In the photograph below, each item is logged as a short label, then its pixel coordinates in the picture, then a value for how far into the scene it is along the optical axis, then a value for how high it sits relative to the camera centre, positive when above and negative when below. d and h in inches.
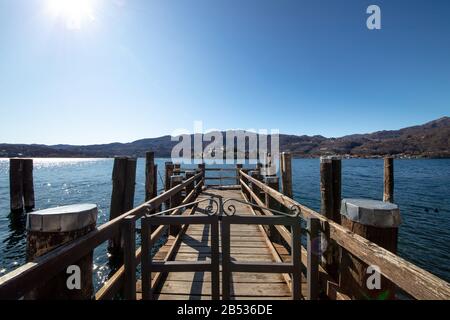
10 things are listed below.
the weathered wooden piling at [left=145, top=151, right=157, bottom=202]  356.5 -32.3
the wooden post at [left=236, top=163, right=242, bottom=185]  485.6 -25.4
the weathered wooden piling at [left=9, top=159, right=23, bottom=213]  565.0 -75.0
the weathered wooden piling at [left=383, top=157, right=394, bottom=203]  430.0 -50.0
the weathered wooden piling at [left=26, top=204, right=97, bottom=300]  63.9 -25.4
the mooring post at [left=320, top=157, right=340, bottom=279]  188.2 -27.9
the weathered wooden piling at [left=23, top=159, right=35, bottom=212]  593.4 -83.0
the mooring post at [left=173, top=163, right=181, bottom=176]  410.2 -24.9
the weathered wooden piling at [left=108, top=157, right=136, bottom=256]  237.0 -33.3
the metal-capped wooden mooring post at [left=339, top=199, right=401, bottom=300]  73.0 -27.1
